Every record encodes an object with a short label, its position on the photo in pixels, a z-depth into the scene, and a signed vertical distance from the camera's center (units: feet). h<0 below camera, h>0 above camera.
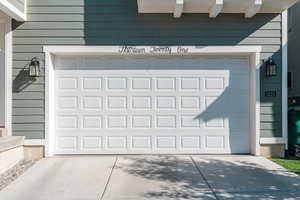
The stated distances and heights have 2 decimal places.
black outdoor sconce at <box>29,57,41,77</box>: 20.86 +2.31
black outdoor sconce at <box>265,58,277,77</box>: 21.25 +2.33
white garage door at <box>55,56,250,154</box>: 21.95 -0.40
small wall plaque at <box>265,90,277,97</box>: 21.63 +0.54
